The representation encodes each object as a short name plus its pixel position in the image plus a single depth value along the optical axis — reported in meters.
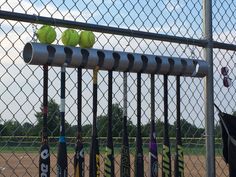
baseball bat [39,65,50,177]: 2.39
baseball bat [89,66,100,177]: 2.54
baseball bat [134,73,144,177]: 2.73
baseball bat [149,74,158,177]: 2.79
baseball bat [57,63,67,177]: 2.44
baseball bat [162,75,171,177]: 2.87
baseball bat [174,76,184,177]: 2.97
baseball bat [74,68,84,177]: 2.50
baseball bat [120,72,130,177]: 2.68
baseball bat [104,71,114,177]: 2.60
